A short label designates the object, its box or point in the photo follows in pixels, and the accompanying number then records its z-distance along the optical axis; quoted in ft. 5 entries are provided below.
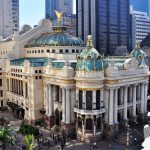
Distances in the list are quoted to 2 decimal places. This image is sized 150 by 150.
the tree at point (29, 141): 99.57
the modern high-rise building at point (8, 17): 346.64
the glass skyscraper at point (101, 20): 394.58
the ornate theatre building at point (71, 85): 129.79
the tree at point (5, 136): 105.63
